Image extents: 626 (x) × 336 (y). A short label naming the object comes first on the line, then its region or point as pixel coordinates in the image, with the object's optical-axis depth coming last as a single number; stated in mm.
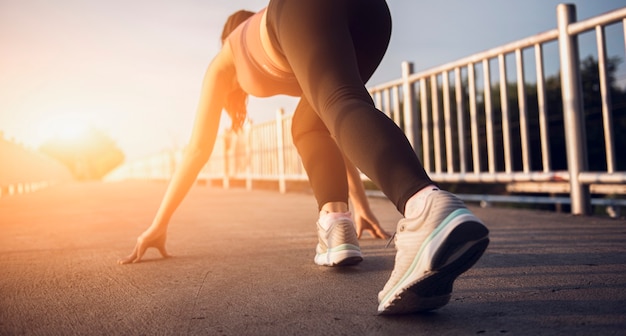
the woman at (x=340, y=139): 971
